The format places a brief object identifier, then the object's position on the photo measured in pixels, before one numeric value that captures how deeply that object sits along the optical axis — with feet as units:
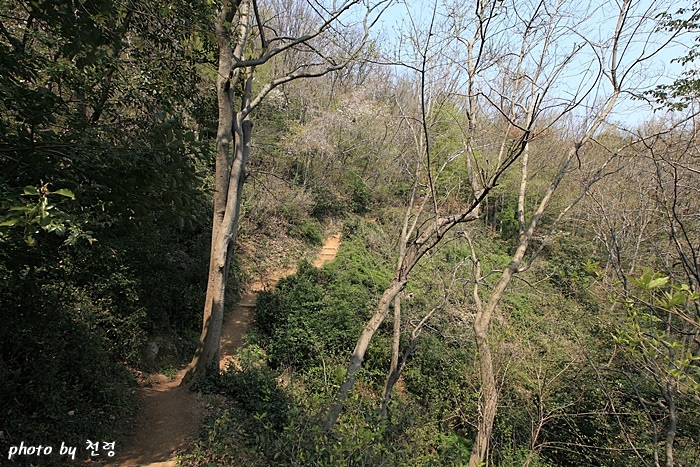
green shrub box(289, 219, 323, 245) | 48.16
